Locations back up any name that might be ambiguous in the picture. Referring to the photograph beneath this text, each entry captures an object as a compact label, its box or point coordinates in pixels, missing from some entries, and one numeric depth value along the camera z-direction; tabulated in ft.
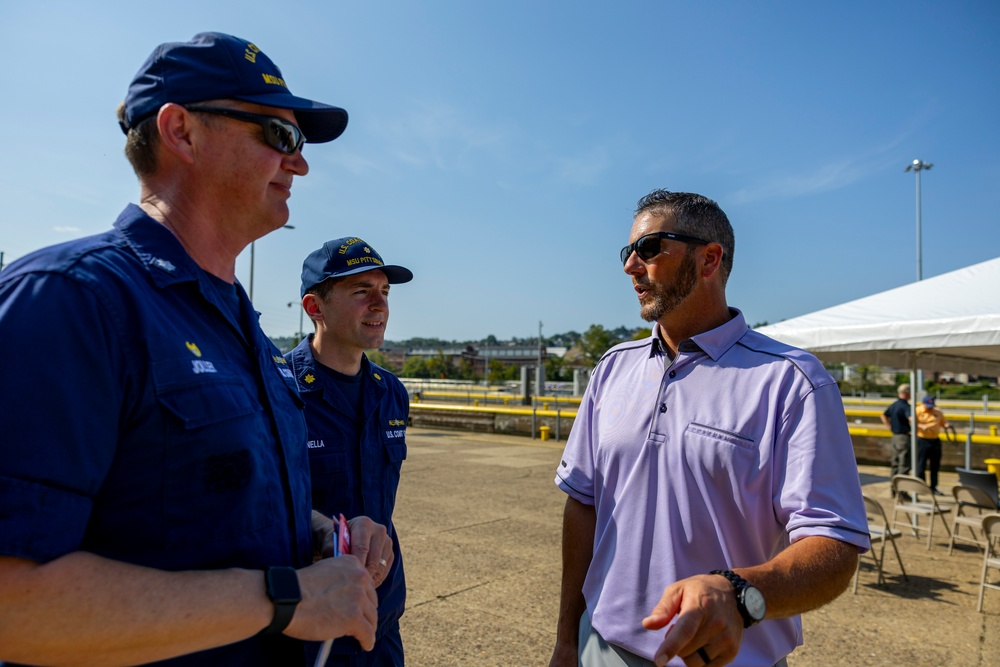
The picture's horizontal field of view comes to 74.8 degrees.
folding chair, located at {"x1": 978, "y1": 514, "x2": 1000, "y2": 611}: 18.26
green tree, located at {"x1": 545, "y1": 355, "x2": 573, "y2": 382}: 275.39
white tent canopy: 22.94
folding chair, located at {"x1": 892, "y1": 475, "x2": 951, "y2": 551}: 25.70
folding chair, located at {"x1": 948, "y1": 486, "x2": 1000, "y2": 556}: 23.58
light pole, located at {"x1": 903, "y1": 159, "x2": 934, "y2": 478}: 31.12
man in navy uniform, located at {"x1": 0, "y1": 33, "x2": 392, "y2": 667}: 3.36
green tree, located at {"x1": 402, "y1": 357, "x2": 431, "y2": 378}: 332.60
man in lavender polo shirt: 5.79
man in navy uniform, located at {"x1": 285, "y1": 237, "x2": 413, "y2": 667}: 8.71
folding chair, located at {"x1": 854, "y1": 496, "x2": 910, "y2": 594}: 20.95
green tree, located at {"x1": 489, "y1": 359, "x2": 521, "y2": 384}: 275.80
